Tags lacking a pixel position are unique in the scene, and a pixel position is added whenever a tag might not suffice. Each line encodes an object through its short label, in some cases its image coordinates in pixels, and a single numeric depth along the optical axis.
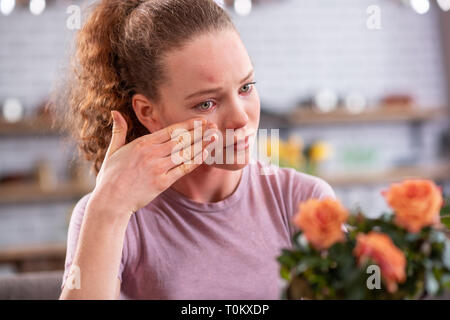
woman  0.88
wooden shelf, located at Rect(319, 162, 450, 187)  4.05
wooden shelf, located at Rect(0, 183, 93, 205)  3.84
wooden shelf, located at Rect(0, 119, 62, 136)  3.84
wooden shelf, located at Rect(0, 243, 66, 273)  3.34
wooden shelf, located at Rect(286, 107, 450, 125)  4.12
